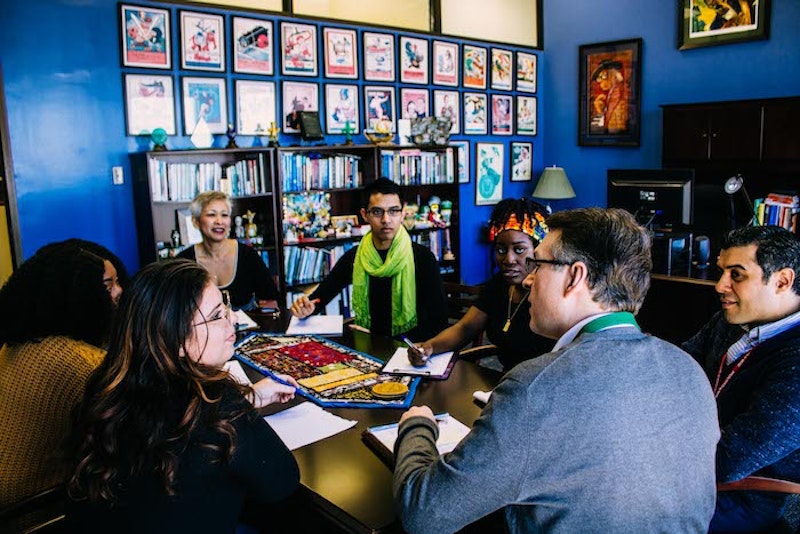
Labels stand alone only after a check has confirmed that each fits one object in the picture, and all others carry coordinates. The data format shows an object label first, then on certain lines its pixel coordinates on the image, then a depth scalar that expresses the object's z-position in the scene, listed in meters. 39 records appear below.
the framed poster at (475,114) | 6.60
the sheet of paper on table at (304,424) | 1.92
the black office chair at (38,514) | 1.69
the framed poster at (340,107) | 5.57
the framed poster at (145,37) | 4.54
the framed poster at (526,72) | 7.00
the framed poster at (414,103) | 6.05
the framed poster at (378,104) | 5.81
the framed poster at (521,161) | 7.12
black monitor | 4.58
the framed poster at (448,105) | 6.34
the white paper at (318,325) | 3.03
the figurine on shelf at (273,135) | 5.06
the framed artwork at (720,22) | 5.63
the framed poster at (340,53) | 5.51
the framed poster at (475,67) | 6.52
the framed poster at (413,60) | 6.00
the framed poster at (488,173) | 6.79
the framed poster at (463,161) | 6.57
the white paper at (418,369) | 2.42
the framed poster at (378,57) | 5.76
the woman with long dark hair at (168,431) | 1.36
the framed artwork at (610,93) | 6.48
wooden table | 1.52
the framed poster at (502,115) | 6.84
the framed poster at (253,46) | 5.04
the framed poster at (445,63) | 6.26
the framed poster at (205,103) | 4.83
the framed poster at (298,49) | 5.27
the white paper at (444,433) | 1.81
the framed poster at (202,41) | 4.79
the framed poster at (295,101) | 5.32
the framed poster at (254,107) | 5.10
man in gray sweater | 1.22
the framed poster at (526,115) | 7.08
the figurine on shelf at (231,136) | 4.89
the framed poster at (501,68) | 6.77
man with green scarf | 3.41
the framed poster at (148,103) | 4.59
